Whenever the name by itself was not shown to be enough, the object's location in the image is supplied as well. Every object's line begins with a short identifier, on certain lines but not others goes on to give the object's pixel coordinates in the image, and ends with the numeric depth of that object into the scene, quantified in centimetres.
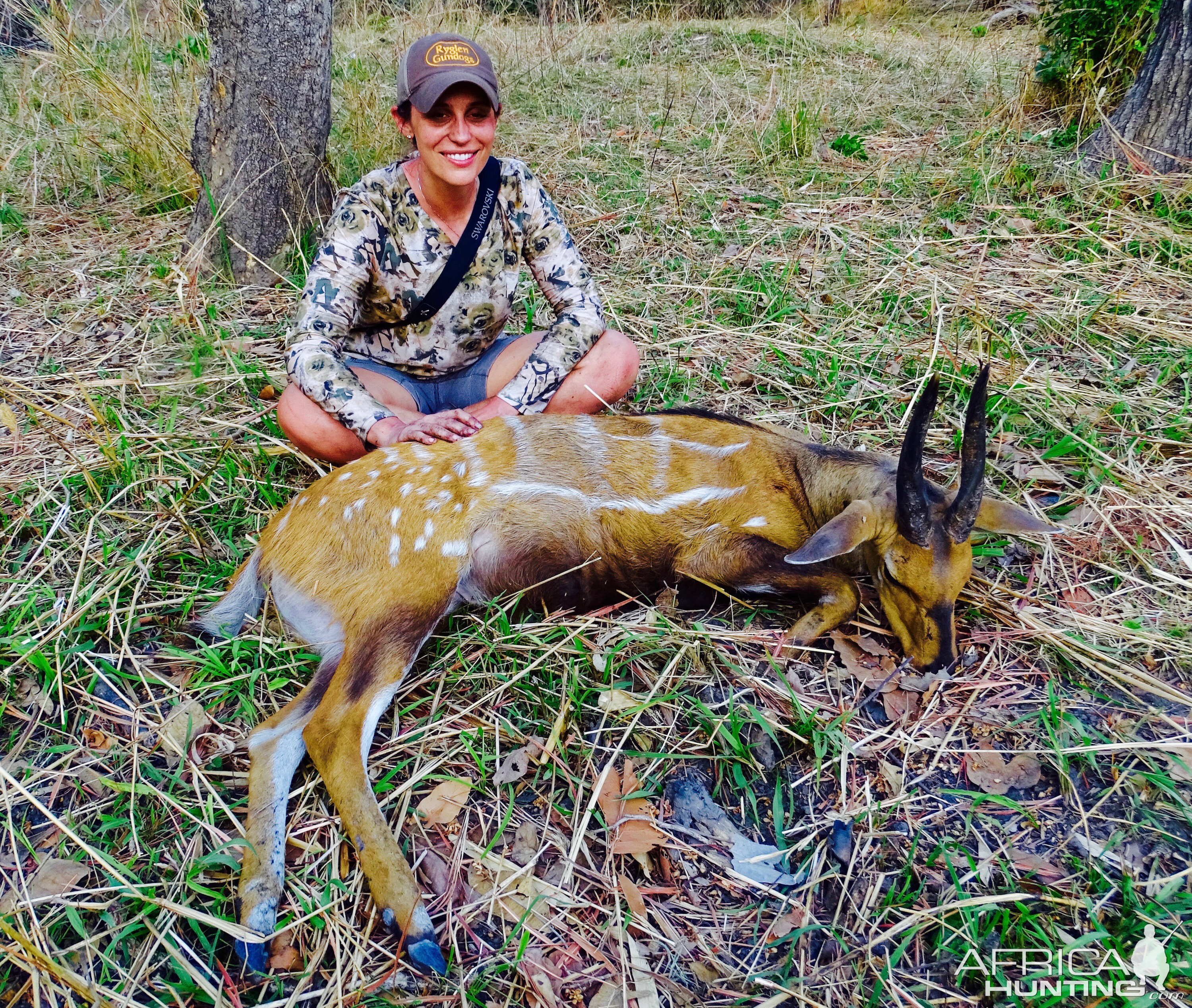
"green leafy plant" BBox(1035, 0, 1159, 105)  589
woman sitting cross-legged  321
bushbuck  264
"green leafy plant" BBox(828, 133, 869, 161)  655
